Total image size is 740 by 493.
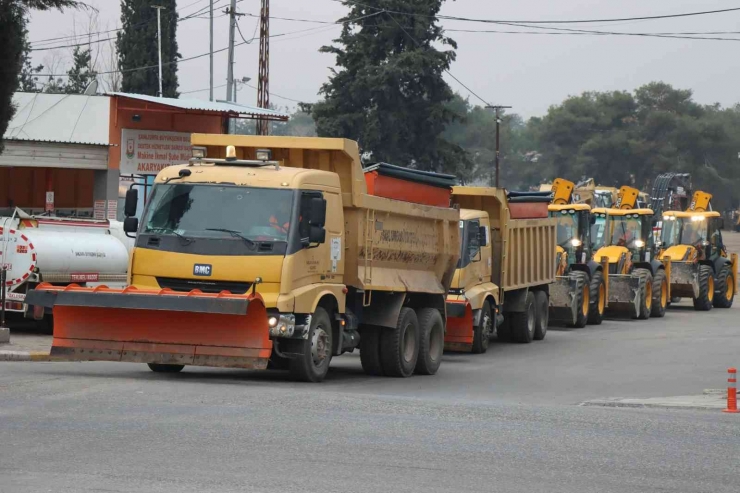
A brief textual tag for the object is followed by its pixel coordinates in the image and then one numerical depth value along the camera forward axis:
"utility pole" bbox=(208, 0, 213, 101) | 57.69
